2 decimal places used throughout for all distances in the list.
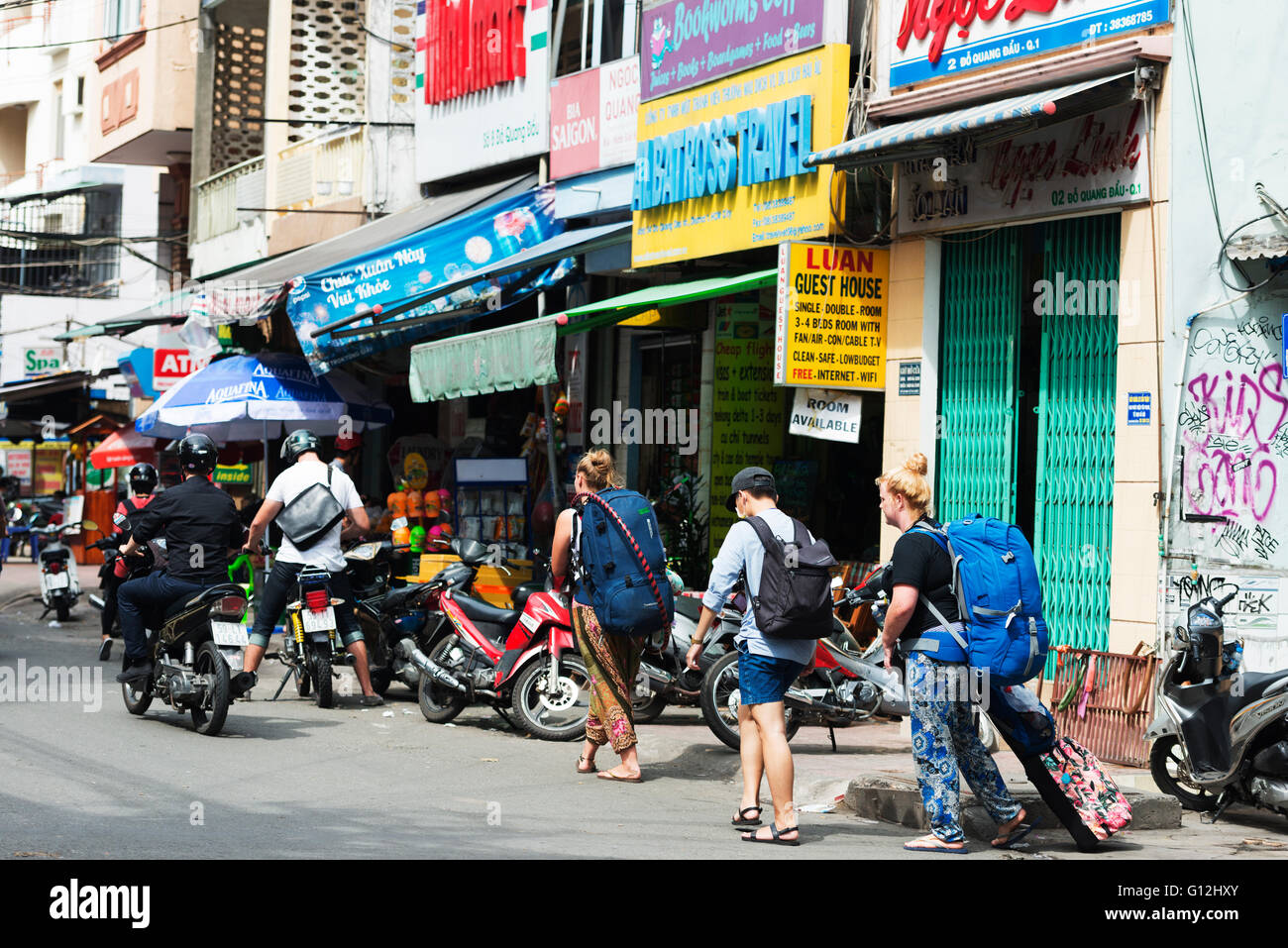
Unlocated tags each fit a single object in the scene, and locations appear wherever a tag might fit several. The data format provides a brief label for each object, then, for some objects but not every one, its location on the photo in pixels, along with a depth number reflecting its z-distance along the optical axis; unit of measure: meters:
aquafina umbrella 17.69
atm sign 21.86
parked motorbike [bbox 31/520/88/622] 18.88
